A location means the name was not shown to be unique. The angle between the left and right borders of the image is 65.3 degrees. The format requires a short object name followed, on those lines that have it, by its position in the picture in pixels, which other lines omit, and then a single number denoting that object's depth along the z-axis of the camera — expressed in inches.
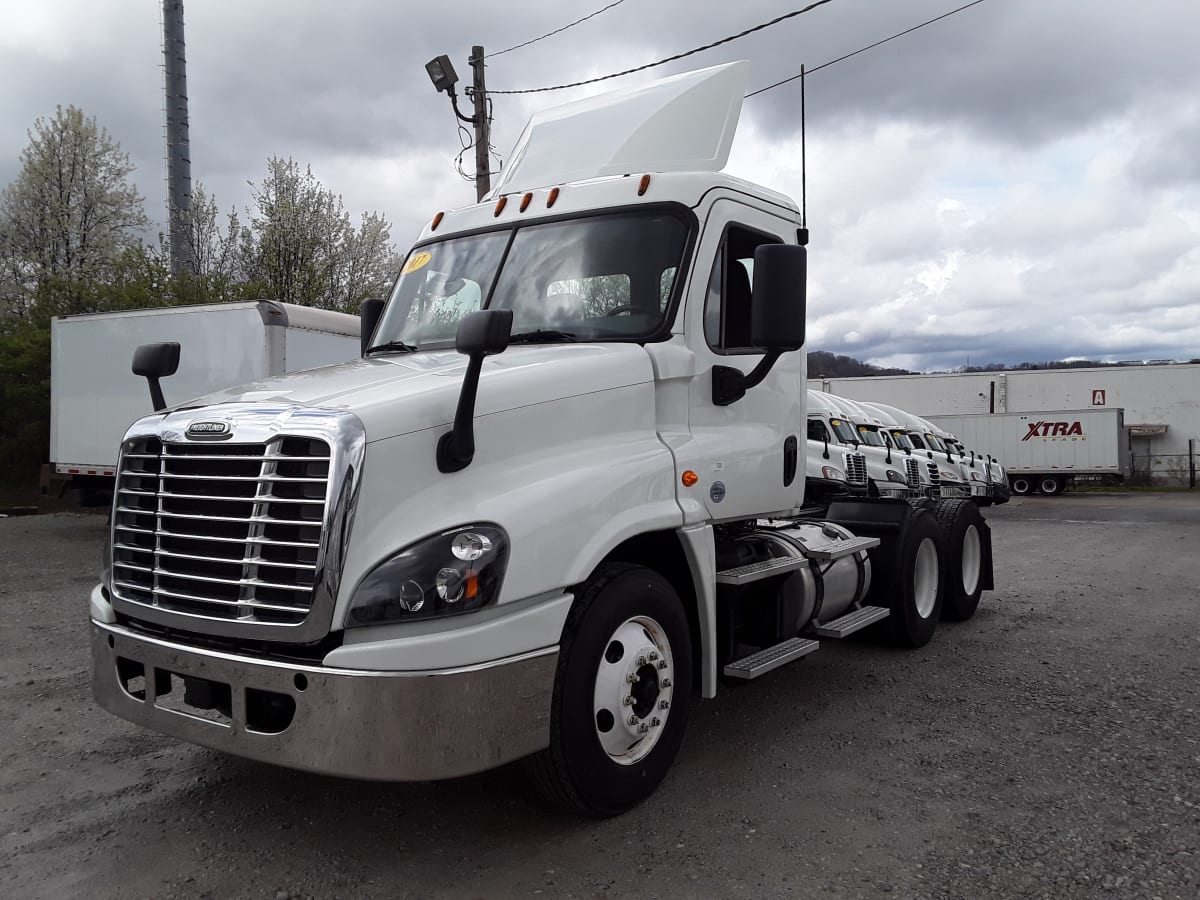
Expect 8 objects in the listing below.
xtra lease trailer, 1354.6
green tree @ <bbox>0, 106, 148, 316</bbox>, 1053.8
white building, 1700.3
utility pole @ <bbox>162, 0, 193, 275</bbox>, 919.7
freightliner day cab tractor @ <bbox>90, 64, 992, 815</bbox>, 124.6
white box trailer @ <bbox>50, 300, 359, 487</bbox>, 496.4
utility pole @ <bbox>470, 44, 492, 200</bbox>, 682.8
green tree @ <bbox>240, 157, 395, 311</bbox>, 1082.1
